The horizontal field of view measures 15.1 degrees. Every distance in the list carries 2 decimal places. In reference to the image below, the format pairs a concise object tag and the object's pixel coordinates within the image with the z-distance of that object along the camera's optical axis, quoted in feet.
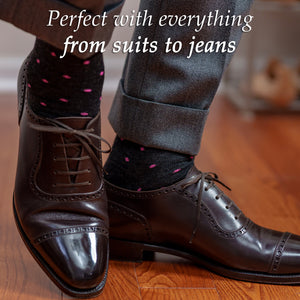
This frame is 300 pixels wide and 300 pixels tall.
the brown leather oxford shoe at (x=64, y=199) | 3.85
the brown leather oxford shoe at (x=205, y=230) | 4.07
